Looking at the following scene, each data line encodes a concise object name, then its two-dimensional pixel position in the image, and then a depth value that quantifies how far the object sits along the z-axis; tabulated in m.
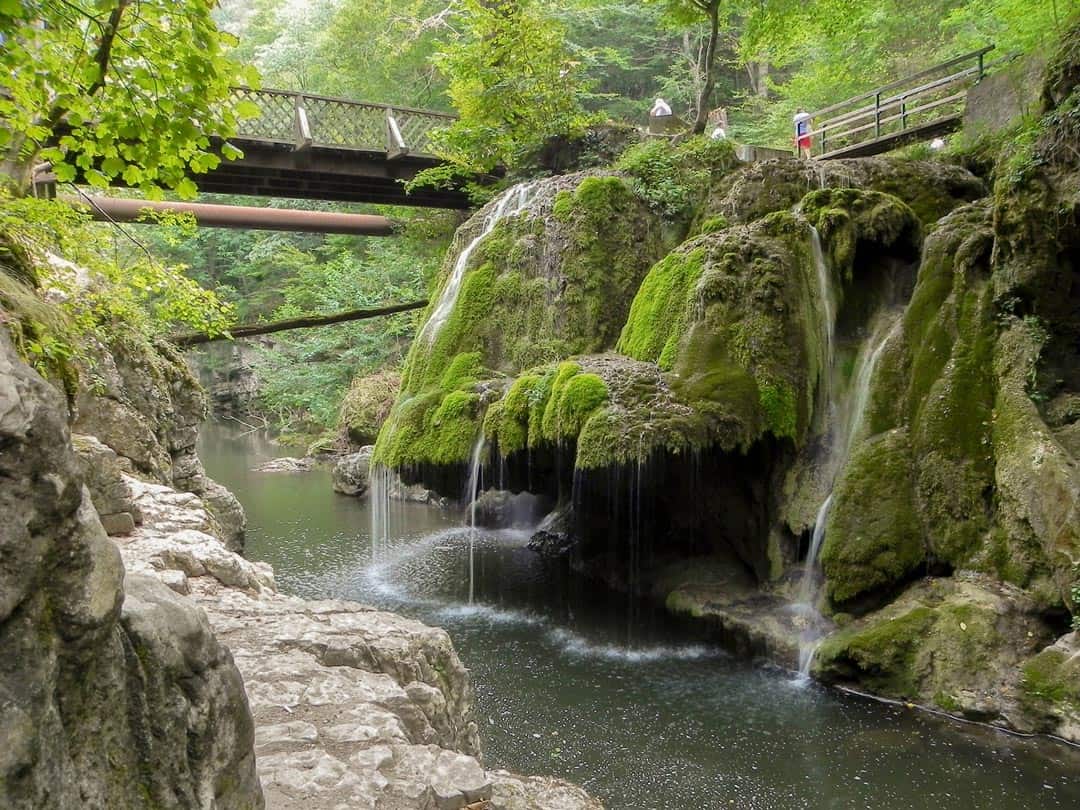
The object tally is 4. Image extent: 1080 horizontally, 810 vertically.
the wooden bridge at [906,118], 13.94
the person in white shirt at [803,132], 15.93
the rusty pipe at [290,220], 16.77
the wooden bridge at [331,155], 15.24
